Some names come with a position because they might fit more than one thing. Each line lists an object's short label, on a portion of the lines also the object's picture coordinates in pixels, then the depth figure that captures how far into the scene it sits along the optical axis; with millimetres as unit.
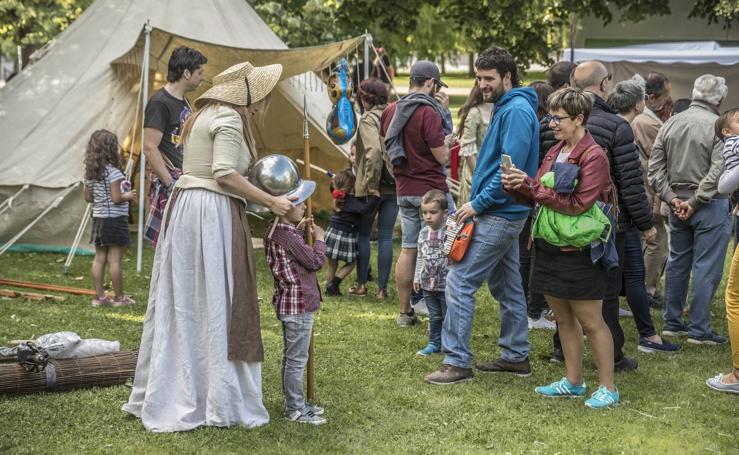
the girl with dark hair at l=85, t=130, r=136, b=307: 7926
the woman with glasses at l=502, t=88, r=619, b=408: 5234
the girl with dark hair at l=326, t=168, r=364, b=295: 8570
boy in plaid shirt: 4957
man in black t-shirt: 6895
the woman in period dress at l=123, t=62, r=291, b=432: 4855
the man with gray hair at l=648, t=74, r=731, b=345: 7016
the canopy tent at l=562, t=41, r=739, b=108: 13219
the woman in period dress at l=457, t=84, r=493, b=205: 8078
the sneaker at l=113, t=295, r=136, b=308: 7965
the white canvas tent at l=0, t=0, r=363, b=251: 9977
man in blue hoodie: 5555
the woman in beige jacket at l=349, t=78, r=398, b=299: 8125
